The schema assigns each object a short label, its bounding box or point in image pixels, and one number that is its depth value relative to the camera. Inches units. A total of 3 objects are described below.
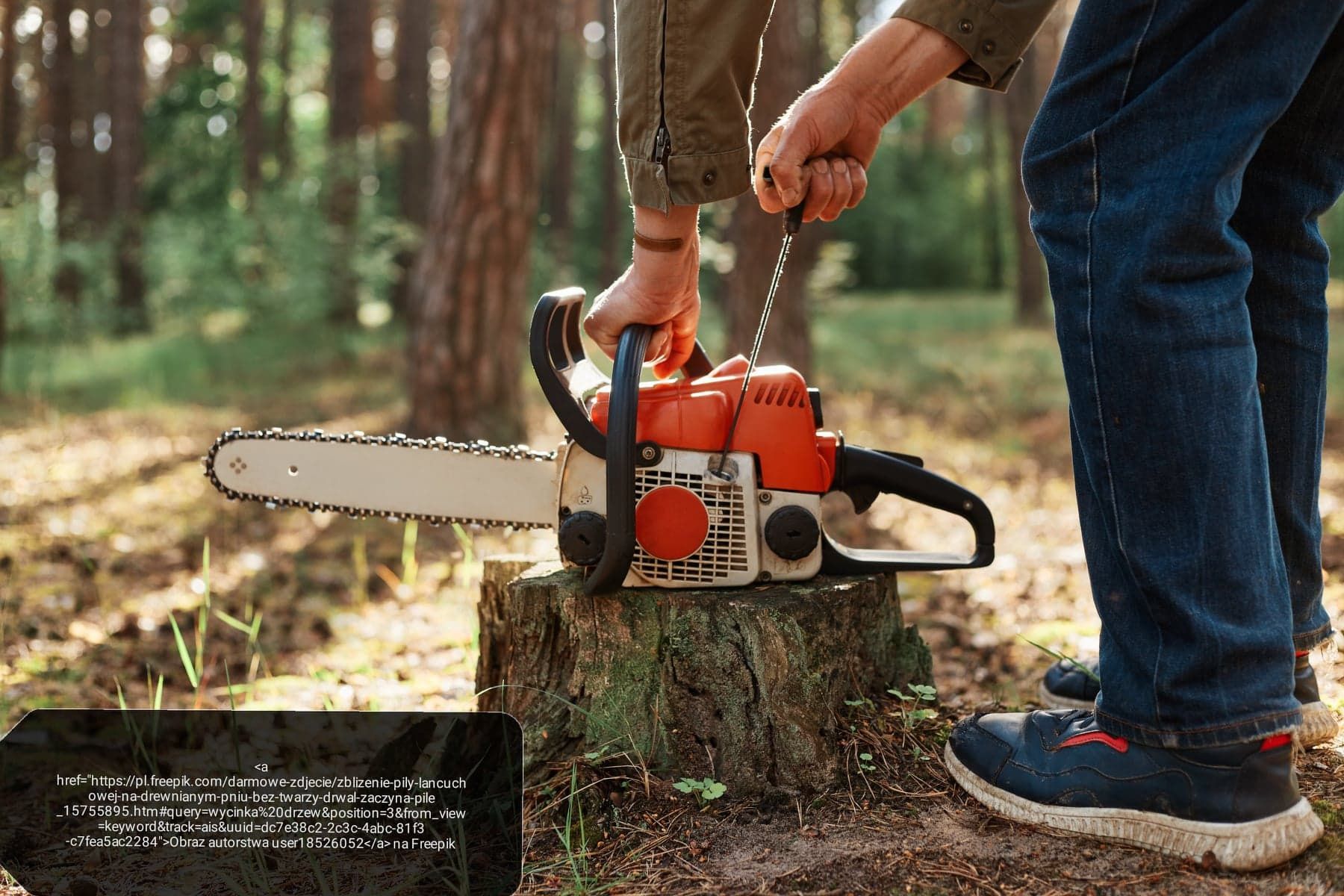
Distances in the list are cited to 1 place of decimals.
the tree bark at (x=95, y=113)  653.3
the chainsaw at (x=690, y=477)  70.7
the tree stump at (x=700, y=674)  71.4
